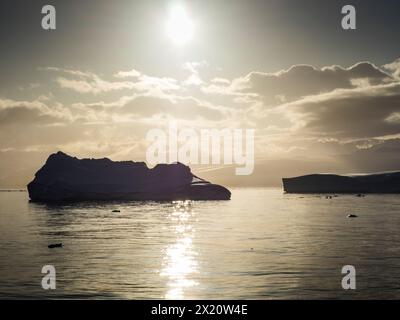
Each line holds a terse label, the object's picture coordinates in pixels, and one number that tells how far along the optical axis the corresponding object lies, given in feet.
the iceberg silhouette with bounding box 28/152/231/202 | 524.93
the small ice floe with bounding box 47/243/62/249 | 166.40
